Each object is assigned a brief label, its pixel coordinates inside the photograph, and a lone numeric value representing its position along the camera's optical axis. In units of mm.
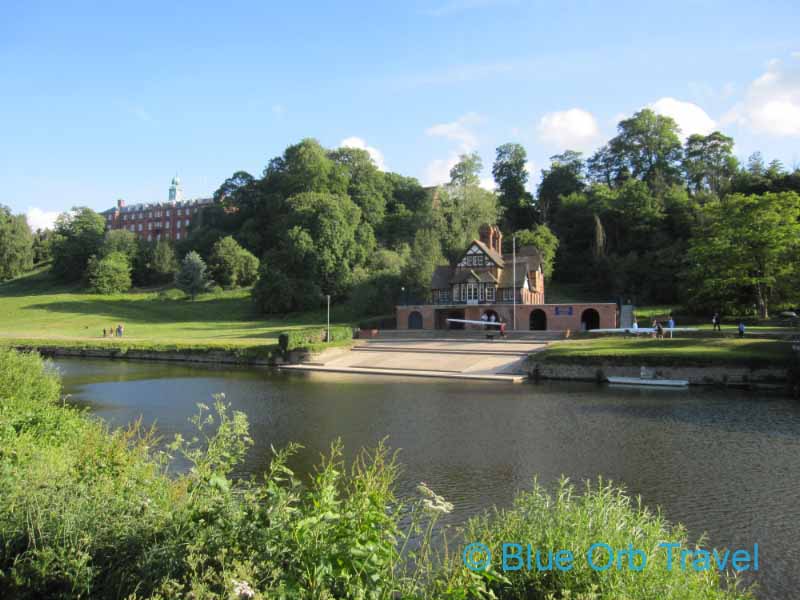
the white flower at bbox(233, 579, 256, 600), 4484
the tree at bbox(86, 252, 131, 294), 82188
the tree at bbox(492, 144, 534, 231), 90062
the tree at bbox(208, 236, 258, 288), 82938
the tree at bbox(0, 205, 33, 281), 90812
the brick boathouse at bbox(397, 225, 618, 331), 51884
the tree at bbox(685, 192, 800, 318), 42094
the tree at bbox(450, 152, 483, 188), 74625
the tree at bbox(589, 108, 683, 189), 85938
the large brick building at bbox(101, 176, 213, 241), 131125
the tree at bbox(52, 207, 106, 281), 93562
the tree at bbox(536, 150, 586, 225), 88438
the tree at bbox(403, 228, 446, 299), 61094
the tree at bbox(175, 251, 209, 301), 77562
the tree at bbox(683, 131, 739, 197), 81312
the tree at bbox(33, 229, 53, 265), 110231
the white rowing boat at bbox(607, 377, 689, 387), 29656
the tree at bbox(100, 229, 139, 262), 89062
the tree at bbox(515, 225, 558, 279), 70850
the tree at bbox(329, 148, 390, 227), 83938
